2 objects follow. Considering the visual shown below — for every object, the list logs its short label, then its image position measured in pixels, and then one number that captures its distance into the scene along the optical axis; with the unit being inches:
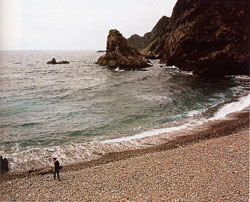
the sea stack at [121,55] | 3097.9
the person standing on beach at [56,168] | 499.2
